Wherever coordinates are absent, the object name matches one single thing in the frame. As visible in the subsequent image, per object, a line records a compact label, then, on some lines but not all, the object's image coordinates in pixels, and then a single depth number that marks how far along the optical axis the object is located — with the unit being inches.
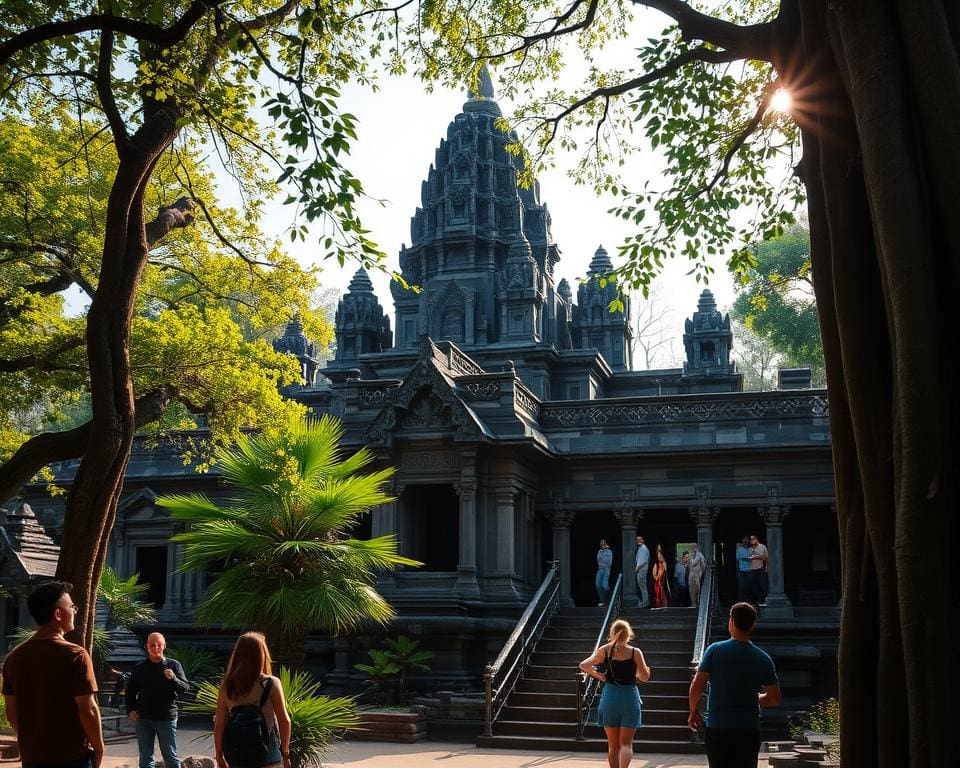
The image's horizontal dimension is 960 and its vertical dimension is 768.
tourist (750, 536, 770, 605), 839.7
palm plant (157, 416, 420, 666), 448.5
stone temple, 864.3
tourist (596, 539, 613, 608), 909.8
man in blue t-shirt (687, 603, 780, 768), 278.1
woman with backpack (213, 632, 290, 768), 244.8
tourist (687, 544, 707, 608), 868.6
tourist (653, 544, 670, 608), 892.0
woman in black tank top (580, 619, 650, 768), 389.7
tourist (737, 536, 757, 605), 841.5
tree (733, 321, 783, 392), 2495.1
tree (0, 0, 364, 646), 338.3
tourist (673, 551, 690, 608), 934.4
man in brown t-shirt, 222.1
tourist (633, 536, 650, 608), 897.3
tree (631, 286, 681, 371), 2444.6
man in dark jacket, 377.7
